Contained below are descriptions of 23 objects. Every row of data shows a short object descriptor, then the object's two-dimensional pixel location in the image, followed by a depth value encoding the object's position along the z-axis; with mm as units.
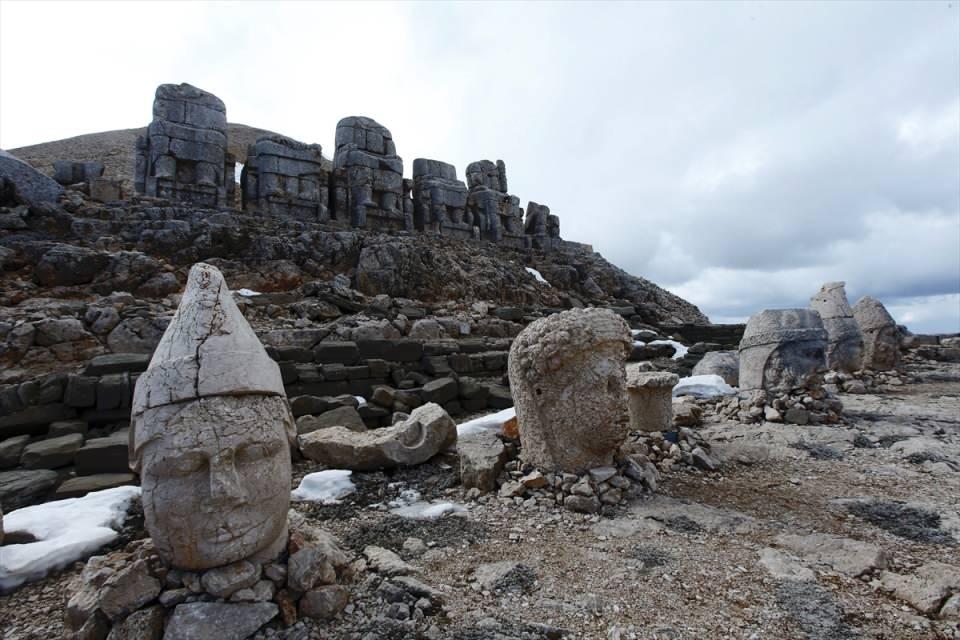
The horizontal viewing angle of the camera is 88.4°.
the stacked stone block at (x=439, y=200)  20812
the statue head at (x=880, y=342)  10719
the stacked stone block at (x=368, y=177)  18391
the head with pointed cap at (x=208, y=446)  2301
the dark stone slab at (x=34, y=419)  6320
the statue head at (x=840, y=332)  9469
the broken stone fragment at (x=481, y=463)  4344
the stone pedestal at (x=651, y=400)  5870
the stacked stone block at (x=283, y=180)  16625
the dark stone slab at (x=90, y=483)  4586
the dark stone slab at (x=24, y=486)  4465
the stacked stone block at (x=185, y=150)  14680
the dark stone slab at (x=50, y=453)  5445
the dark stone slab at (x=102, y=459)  5129
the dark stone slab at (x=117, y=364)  7102
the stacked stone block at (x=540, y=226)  24938
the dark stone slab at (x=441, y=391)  8094
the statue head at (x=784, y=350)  6816
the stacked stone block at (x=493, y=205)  22750
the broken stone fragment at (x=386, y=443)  4828
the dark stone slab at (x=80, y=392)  6605
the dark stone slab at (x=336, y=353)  8820
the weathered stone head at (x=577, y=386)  4133
